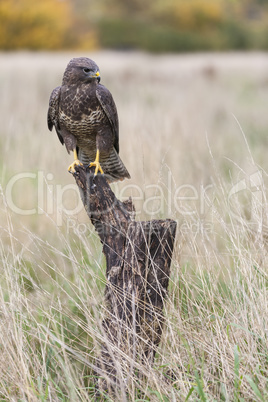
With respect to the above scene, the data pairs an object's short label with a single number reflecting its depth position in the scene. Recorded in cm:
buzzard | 623
